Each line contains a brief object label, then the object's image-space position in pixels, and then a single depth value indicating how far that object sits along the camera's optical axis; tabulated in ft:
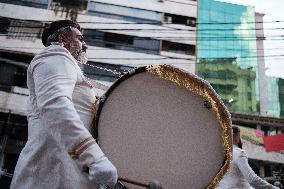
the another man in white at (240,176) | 17.12
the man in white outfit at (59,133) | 5.51
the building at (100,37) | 73.72
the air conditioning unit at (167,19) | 94.84
